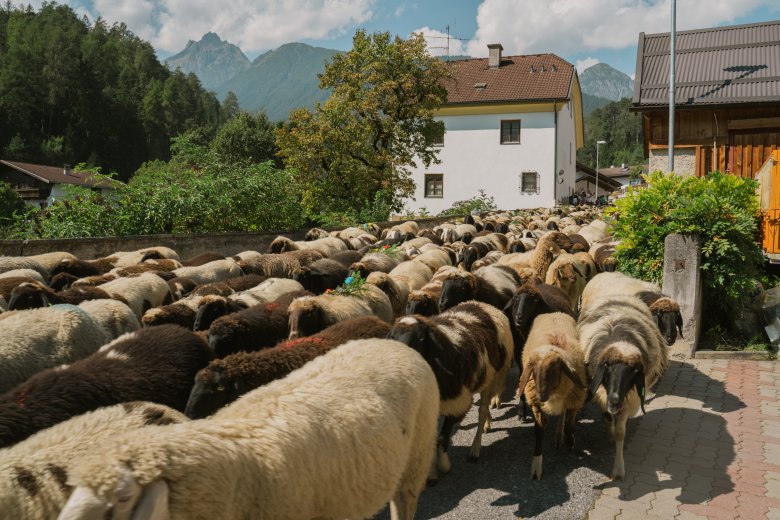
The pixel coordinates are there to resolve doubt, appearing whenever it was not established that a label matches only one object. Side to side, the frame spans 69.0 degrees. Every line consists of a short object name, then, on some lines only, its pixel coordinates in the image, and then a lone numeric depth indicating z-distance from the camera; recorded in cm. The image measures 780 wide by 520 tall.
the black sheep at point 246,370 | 406
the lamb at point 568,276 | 912
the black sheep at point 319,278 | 926
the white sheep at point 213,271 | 953
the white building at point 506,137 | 3662
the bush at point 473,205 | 3244
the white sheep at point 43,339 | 469
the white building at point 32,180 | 4941
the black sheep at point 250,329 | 555
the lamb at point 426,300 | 715
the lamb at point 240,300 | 651
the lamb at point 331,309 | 605
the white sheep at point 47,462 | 241
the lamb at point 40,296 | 662
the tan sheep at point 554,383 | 493
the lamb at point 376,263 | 934
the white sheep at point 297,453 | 213
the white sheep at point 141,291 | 751
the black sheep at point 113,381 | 350
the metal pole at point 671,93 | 1346
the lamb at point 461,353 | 498
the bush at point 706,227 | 833
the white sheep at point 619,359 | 484
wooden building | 1390
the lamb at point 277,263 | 1055
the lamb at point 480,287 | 723
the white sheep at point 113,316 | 609
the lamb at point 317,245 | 1268
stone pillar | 810
